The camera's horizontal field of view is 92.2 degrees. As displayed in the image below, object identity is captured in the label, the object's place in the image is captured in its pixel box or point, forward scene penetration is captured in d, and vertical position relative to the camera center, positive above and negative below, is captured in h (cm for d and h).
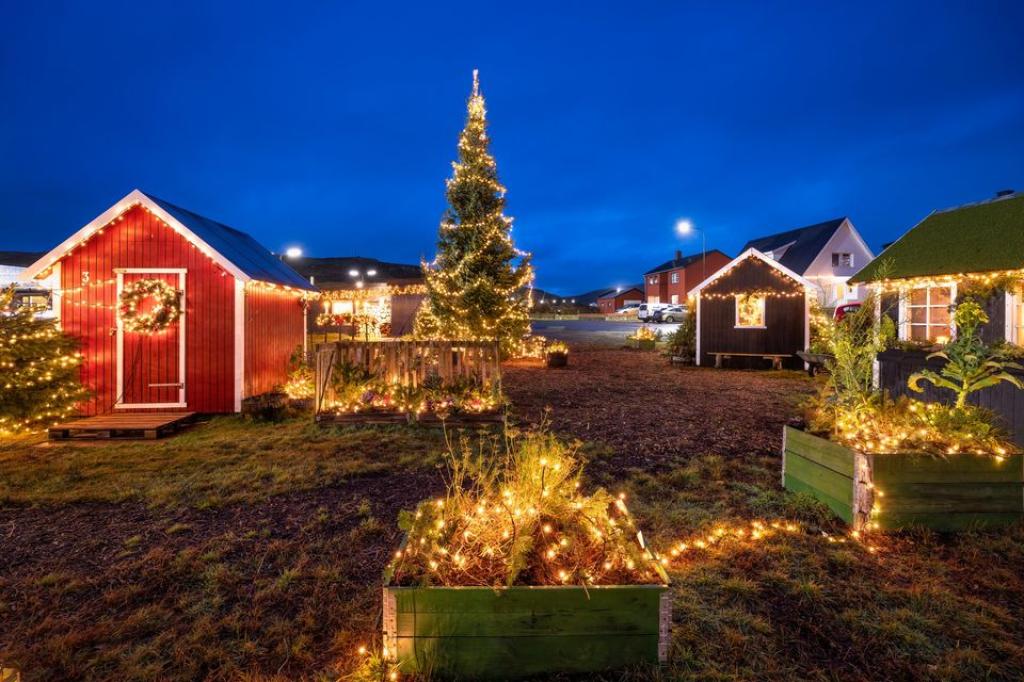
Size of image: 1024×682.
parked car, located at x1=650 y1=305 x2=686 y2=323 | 4215 +195
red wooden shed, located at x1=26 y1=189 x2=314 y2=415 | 899 +49
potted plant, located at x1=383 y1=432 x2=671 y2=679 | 247 -140
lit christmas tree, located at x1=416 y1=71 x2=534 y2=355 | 1580 +254
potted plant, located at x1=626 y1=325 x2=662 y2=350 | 2380 -16
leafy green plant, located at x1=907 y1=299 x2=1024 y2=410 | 441 -17
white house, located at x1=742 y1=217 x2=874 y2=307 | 3356 +554
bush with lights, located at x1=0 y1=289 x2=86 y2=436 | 742 -61
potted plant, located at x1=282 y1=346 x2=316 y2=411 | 1041 -114
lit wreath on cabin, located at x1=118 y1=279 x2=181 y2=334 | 886 +50
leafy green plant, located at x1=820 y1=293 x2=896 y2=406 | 472 -21
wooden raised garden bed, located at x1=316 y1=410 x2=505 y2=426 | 838 -142
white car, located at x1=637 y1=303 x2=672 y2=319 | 4556 +253
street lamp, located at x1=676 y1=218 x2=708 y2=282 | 2400 +539
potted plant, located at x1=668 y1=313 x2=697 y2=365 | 1781 -26
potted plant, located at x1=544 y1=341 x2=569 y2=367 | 1692 -71
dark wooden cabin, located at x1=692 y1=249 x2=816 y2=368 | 1659 +79
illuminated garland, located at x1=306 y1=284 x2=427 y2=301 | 1856 +164
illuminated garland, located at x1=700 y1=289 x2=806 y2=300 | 1656 +147
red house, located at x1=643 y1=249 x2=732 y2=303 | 5528 +747
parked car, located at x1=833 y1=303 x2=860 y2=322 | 1782 +107
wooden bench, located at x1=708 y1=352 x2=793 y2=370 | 1661 -73
